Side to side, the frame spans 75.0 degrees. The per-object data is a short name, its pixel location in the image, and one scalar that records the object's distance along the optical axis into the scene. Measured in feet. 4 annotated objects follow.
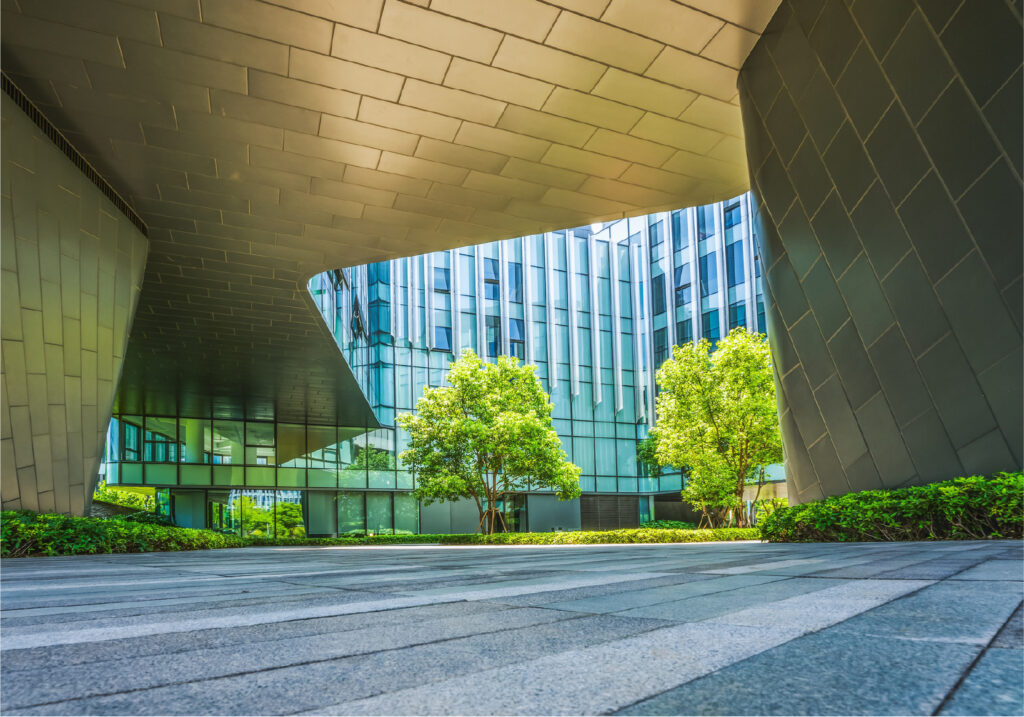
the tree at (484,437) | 90.94
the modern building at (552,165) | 27.02
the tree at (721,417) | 79.46
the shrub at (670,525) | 115.65
